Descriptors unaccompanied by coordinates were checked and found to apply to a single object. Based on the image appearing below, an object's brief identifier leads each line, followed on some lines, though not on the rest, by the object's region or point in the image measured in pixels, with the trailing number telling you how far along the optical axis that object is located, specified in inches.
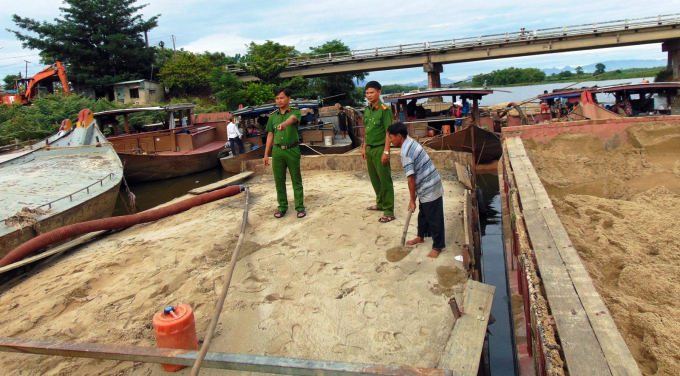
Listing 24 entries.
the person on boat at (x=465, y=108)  522.0
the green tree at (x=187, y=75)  1316.4
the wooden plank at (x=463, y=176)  258.4
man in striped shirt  162.7
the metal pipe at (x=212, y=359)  83.6
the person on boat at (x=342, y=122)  768.8
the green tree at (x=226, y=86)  1176.2
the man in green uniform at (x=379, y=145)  202.5
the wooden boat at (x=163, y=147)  555.8
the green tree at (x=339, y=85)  1513.3
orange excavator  851.4
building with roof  1254.3
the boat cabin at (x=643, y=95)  449.1
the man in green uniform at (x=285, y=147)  213.0
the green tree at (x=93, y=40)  1215.6
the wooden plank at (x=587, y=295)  79.3
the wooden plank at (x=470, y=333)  98.7
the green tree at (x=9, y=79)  1613.9
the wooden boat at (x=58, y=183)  238.8
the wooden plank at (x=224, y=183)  286.0
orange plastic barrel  104.7
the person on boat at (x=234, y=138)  564.7
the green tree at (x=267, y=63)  1239.5
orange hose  190.7
